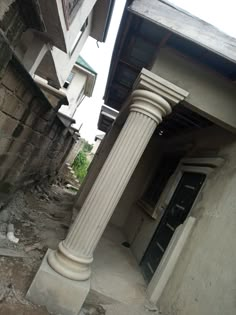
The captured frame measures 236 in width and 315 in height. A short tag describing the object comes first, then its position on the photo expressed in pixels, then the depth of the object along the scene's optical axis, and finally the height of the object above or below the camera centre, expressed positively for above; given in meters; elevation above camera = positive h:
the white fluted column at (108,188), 3.05 -0.23
